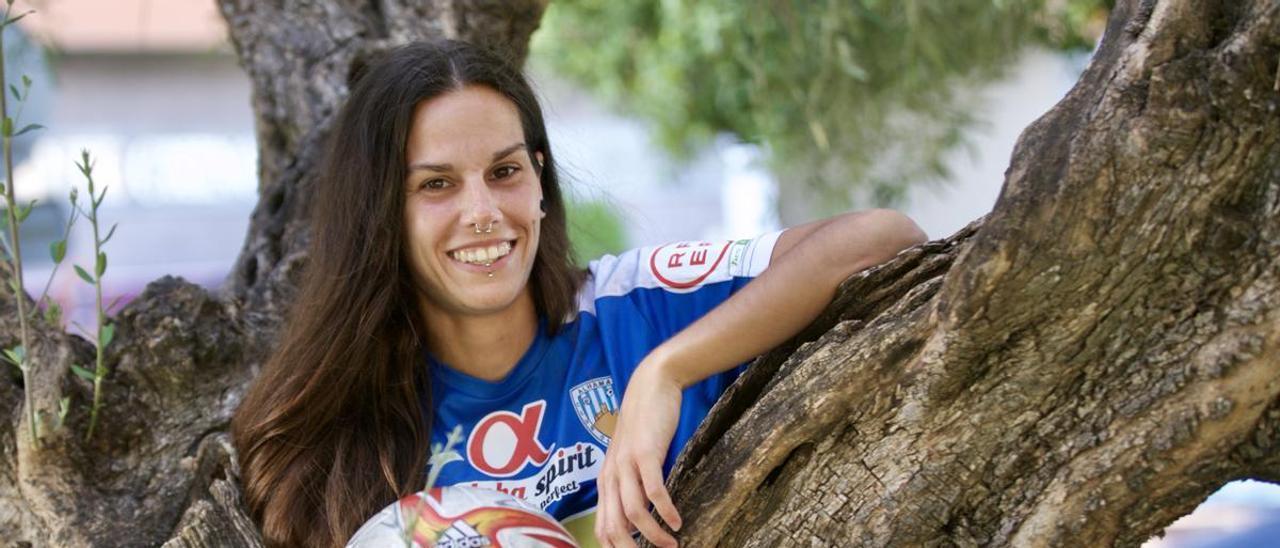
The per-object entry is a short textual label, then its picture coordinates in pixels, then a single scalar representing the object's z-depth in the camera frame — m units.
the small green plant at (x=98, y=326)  2.26
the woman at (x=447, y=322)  2.34
